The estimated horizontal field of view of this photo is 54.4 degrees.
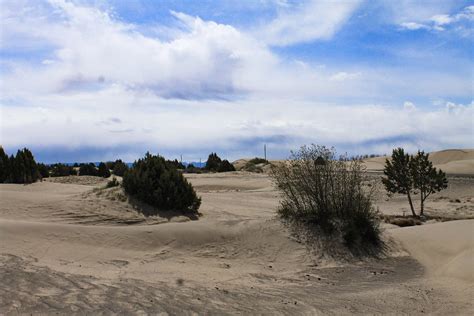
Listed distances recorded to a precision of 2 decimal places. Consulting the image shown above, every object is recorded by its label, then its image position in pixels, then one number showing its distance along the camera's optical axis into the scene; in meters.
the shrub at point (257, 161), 69.89
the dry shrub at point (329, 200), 14.11
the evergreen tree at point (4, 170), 24.72
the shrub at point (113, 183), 18.81
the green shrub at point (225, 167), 55.82
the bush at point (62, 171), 43.99
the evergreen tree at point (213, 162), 57.50
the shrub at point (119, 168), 45.13
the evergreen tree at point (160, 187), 17.17
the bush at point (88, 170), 45.62
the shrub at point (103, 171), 44.25
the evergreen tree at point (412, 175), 23.56
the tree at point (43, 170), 38.49
